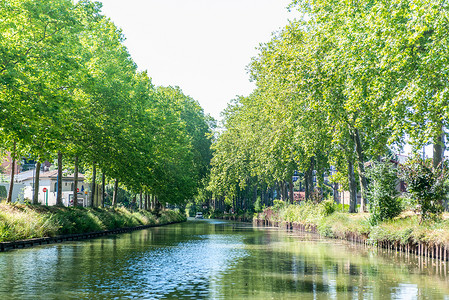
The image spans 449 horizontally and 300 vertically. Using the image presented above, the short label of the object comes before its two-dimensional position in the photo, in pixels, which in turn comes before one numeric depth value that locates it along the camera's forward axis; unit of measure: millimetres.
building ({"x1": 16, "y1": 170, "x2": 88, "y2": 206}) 92750
